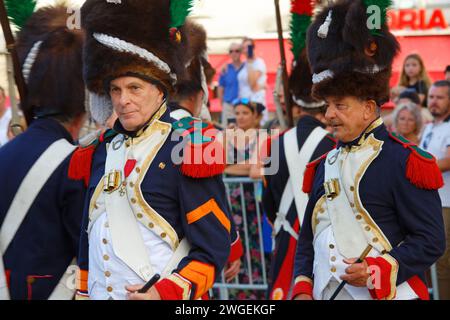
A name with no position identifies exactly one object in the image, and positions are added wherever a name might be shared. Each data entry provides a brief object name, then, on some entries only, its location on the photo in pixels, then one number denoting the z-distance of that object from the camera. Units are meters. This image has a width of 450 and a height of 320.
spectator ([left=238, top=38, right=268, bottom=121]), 22.67
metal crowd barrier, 14.47
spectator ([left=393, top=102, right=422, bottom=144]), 15.47
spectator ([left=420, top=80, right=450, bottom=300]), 13.26
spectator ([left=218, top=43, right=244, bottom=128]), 22.98
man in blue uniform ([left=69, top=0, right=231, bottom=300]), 7.05
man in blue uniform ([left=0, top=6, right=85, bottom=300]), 8.27
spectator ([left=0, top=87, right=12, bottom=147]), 18.06
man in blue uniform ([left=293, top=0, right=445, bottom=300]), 7.62
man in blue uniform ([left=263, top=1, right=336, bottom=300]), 11.41
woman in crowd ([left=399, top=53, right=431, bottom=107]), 18.81
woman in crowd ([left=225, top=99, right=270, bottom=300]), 14.54
